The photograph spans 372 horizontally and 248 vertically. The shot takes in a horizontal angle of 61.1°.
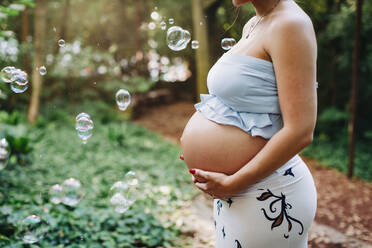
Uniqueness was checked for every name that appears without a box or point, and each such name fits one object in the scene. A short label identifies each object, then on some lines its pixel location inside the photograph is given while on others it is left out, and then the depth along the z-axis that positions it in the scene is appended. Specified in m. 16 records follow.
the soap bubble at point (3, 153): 2.71
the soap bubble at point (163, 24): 2.44
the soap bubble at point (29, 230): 2.35
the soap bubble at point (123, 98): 2.90
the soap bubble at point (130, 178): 2.56
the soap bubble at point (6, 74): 2.53
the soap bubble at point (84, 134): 2.60
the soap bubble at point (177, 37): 2.35
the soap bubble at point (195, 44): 2.56
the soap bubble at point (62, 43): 2.49
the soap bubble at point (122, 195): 2.68
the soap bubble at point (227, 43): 2.05
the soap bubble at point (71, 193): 2.69
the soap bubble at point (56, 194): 2.67
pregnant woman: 1.08
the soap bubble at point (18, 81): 2.58
